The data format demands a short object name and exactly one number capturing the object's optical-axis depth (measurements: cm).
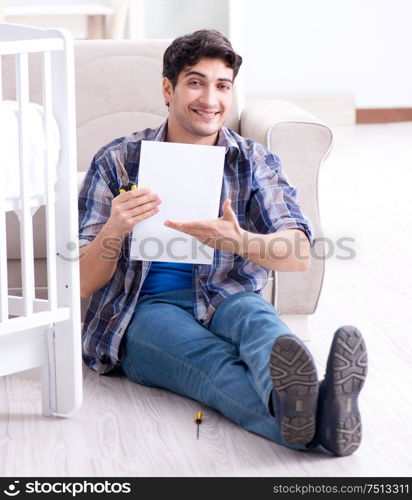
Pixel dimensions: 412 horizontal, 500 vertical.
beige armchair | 440
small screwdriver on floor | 374
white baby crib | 355
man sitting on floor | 377
